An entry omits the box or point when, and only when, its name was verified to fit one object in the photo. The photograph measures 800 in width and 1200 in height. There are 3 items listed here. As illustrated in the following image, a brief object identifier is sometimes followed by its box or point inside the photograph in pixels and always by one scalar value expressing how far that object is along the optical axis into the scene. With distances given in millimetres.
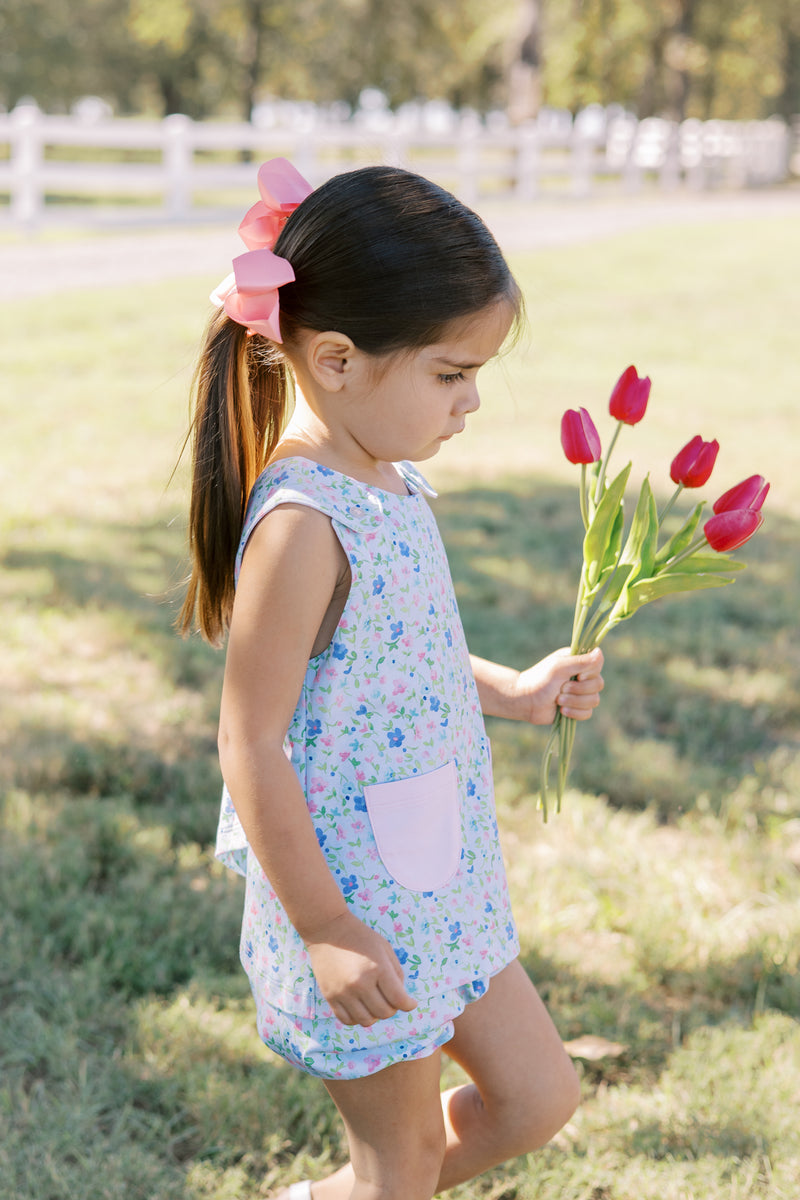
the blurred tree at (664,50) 34500
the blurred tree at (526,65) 25172
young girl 1424
